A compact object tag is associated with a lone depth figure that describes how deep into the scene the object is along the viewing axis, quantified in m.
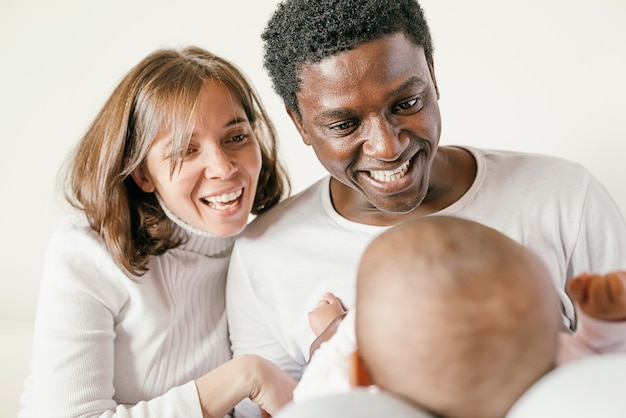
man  1.21
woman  1.38
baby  0.80
